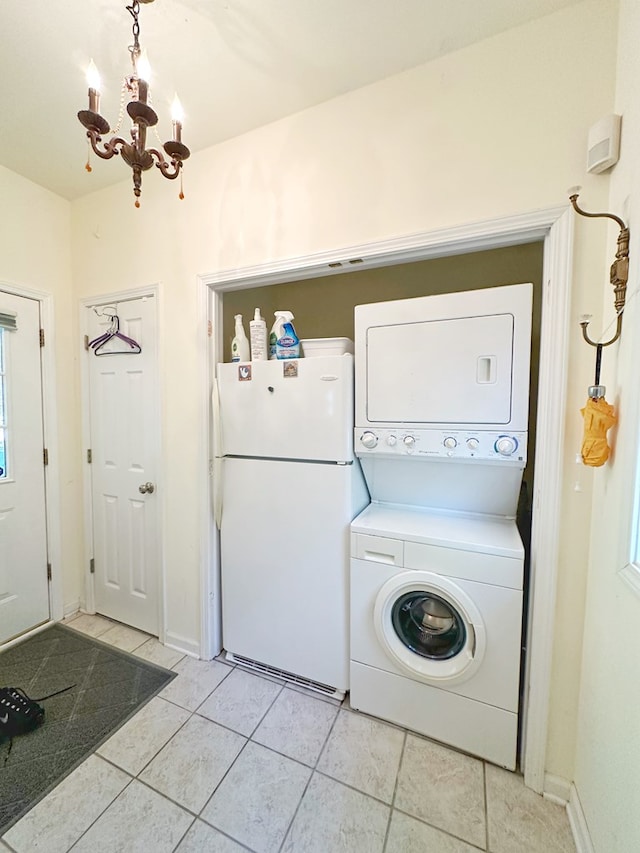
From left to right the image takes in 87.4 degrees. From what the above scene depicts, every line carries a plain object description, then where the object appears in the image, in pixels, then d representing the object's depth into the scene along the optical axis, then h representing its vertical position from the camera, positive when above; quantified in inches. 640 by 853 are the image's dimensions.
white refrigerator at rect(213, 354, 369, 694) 62.4 -20.3
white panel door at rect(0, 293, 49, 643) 80.0 -18.3
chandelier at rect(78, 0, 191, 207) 33.4 +30.1
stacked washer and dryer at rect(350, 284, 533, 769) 51.4 -20.7
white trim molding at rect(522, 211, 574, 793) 47.3 -11.7
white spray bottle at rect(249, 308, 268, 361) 69.6 +14.4
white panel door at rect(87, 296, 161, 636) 82.0 -15.7
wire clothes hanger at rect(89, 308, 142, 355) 81.4 +16.6
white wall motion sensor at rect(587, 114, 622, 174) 41.8 +33.8
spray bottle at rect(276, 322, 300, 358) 65.9 +12.5
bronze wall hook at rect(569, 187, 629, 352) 39.7 +16.8
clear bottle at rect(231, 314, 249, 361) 71.5 +13.2
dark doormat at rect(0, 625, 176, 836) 51.6 -57.9
